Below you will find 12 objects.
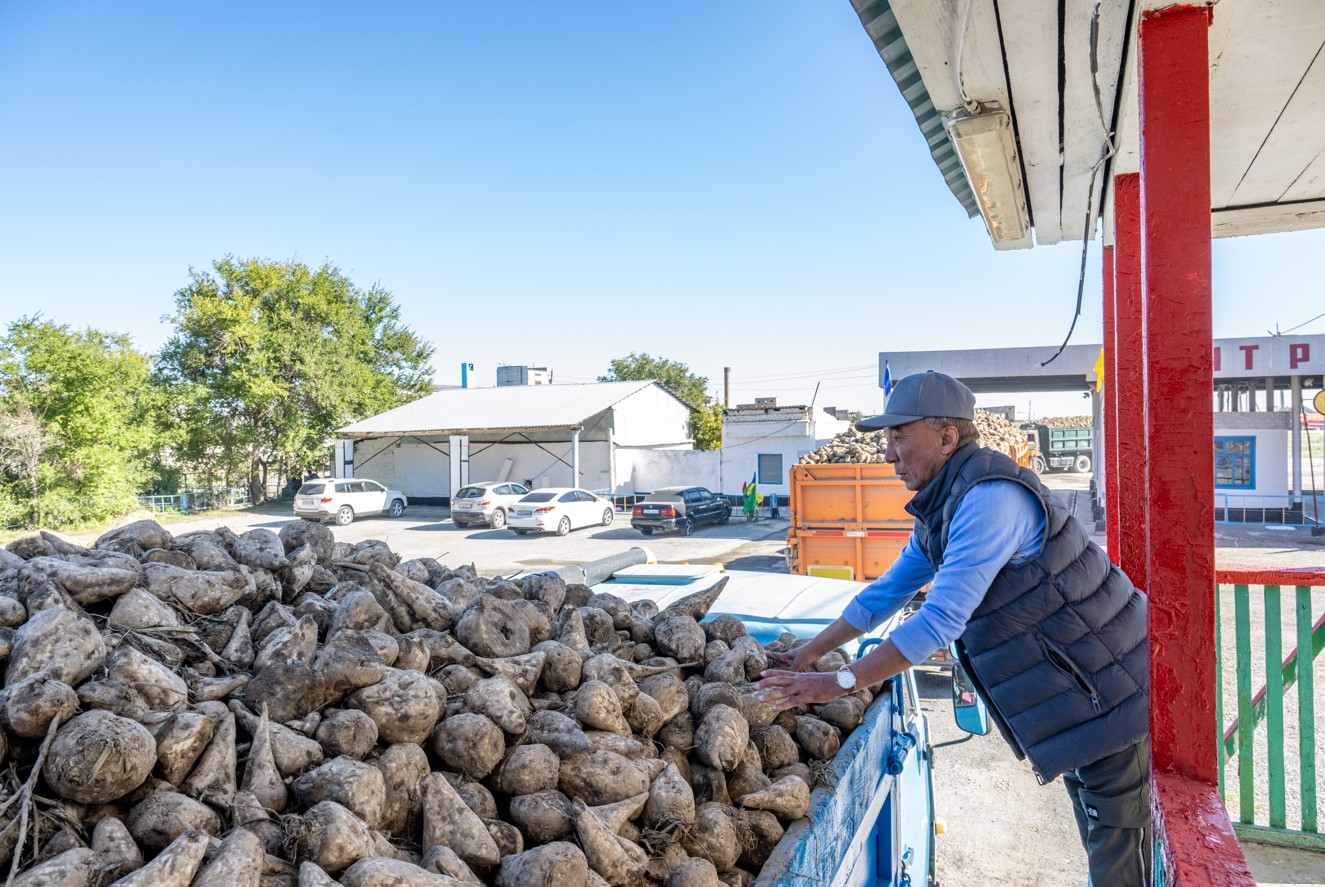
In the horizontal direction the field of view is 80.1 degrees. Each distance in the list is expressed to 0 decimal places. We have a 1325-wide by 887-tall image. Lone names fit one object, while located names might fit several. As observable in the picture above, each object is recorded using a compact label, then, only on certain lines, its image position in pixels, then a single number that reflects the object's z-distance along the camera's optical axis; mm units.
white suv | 23562
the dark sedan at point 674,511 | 19984
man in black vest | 2182
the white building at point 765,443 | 25812
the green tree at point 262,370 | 31453
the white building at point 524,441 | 27844
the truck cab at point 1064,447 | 38875
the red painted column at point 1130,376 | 3102
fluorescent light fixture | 2822
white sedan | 20078
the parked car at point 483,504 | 22156
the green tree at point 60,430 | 22484
